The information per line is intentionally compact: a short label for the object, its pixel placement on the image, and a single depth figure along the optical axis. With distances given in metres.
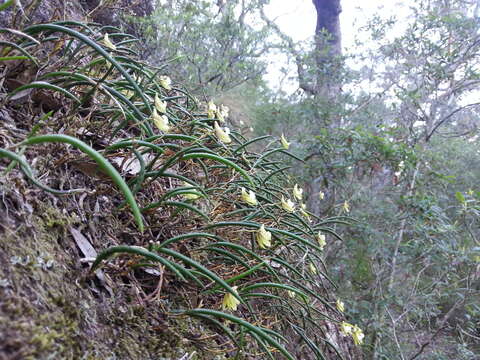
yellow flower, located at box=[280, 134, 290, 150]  0.52
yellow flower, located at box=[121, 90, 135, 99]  0.47
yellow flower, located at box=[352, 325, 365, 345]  0.45
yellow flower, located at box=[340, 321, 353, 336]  0.45
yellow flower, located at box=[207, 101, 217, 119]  0.47
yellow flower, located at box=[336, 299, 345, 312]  0.49
